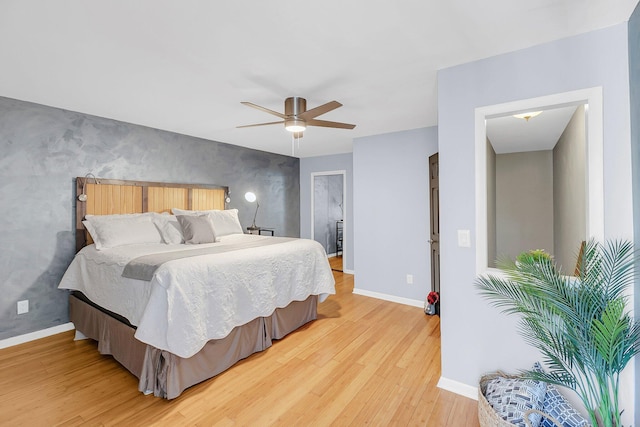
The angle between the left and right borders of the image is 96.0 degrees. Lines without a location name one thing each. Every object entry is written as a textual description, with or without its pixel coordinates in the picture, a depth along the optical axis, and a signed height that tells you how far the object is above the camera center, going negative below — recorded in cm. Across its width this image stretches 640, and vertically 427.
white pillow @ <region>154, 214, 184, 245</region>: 330 -19
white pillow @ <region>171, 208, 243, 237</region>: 385 -10
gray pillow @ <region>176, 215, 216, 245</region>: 334 -19
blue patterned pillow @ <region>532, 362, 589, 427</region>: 149 -108
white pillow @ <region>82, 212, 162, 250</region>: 291 -17
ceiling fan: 263 +87
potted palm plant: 131 -49
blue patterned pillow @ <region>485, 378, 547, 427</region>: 152 -104
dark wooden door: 342 -7
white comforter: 196 -63
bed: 201 -61
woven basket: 143 -109
